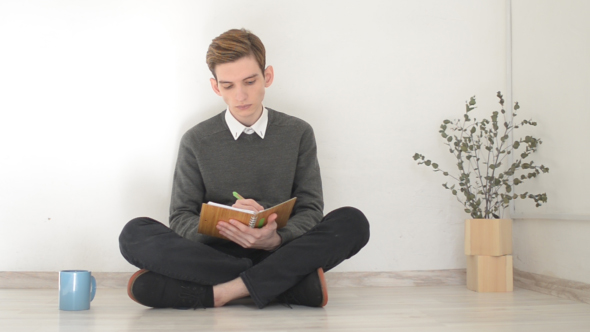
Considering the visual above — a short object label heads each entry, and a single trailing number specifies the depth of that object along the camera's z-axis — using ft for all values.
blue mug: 5.67
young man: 5.82
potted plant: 7.62
